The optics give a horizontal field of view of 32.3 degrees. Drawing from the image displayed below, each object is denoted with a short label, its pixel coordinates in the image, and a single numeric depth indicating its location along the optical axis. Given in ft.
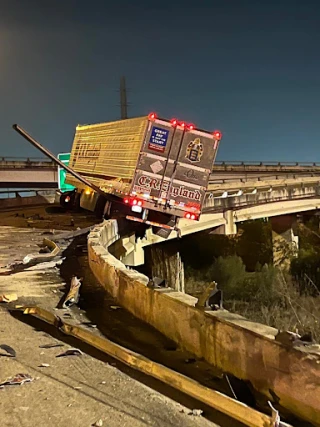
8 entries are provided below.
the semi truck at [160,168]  53.88
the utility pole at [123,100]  178.29
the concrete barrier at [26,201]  132.36
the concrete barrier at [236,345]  16.44
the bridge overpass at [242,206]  68.33
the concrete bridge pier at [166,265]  96.36
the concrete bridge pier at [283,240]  130.31
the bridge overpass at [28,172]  178.09
